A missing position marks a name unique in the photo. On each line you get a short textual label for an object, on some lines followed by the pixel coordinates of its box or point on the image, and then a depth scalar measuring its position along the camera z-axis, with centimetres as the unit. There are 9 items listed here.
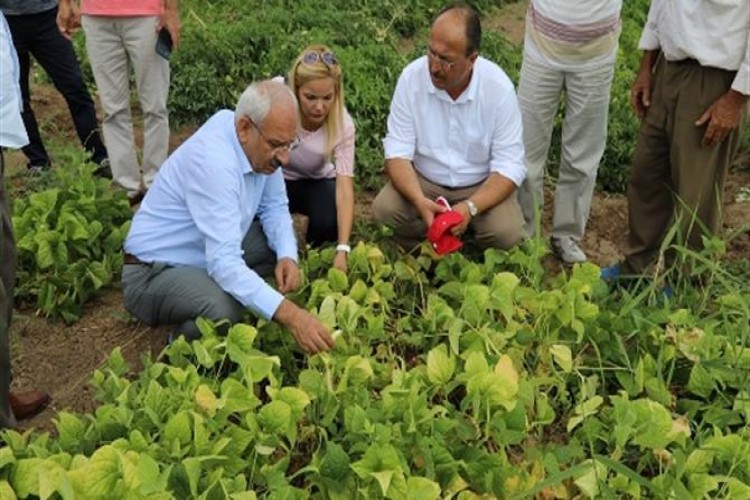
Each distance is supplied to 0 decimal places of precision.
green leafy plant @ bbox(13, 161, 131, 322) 363
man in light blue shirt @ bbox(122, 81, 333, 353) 288
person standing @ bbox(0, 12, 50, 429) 266
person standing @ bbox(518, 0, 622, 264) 378
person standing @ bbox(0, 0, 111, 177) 435
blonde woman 342
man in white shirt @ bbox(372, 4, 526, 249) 358
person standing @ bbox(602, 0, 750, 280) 328
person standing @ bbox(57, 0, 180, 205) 418
